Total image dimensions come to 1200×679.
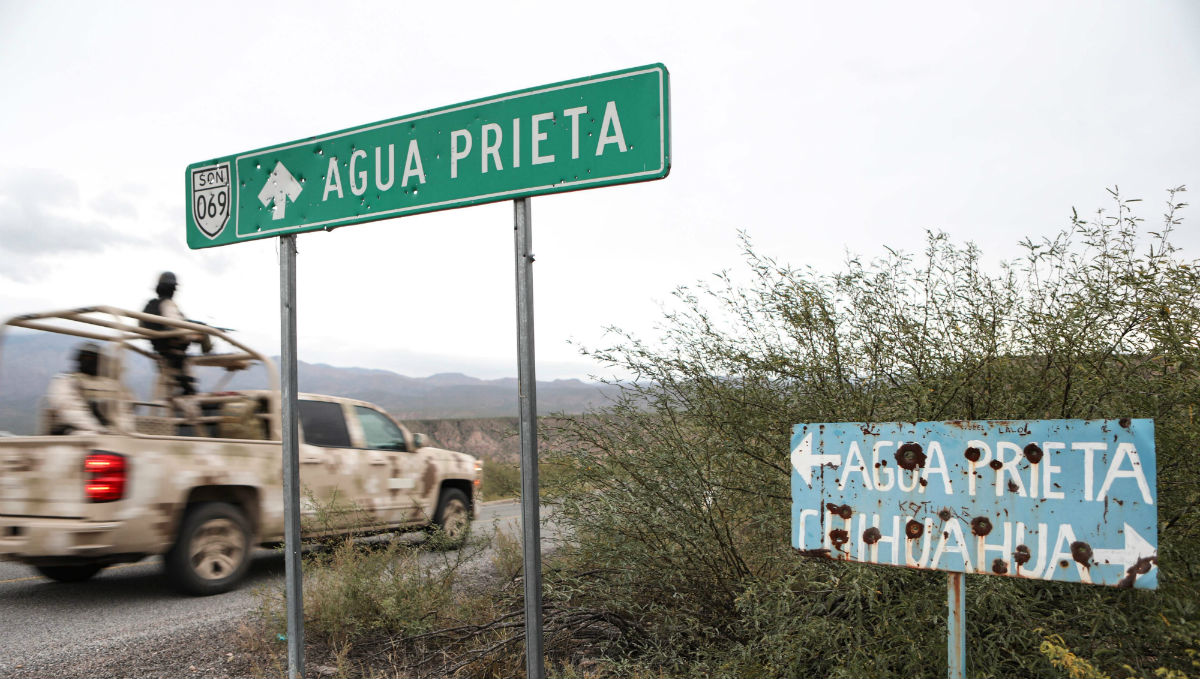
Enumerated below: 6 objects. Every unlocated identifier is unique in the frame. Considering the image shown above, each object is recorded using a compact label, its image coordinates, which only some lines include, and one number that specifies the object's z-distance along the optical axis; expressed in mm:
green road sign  2701
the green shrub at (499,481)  17984
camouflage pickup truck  5504
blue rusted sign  2146
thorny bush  2900
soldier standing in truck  6527
